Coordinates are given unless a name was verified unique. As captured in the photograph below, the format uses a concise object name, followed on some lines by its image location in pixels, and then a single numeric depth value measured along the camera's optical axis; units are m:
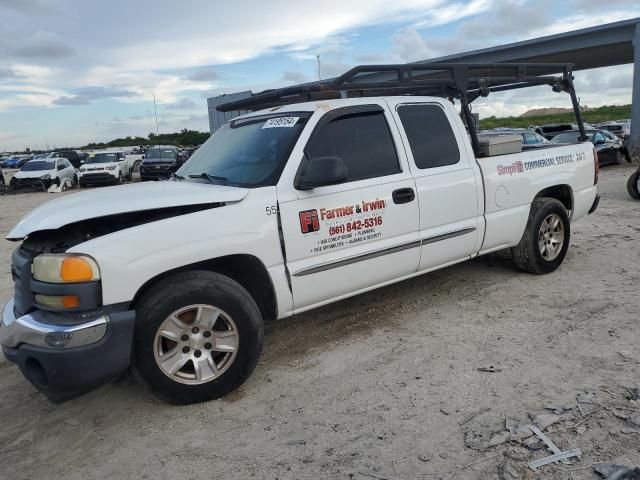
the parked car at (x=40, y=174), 24.02
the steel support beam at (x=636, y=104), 23.31
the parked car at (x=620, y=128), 24.15
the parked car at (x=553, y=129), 22.59
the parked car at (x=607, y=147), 18.92
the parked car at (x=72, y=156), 39.81
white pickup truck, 3.04
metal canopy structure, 24.03
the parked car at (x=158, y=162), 26.03
